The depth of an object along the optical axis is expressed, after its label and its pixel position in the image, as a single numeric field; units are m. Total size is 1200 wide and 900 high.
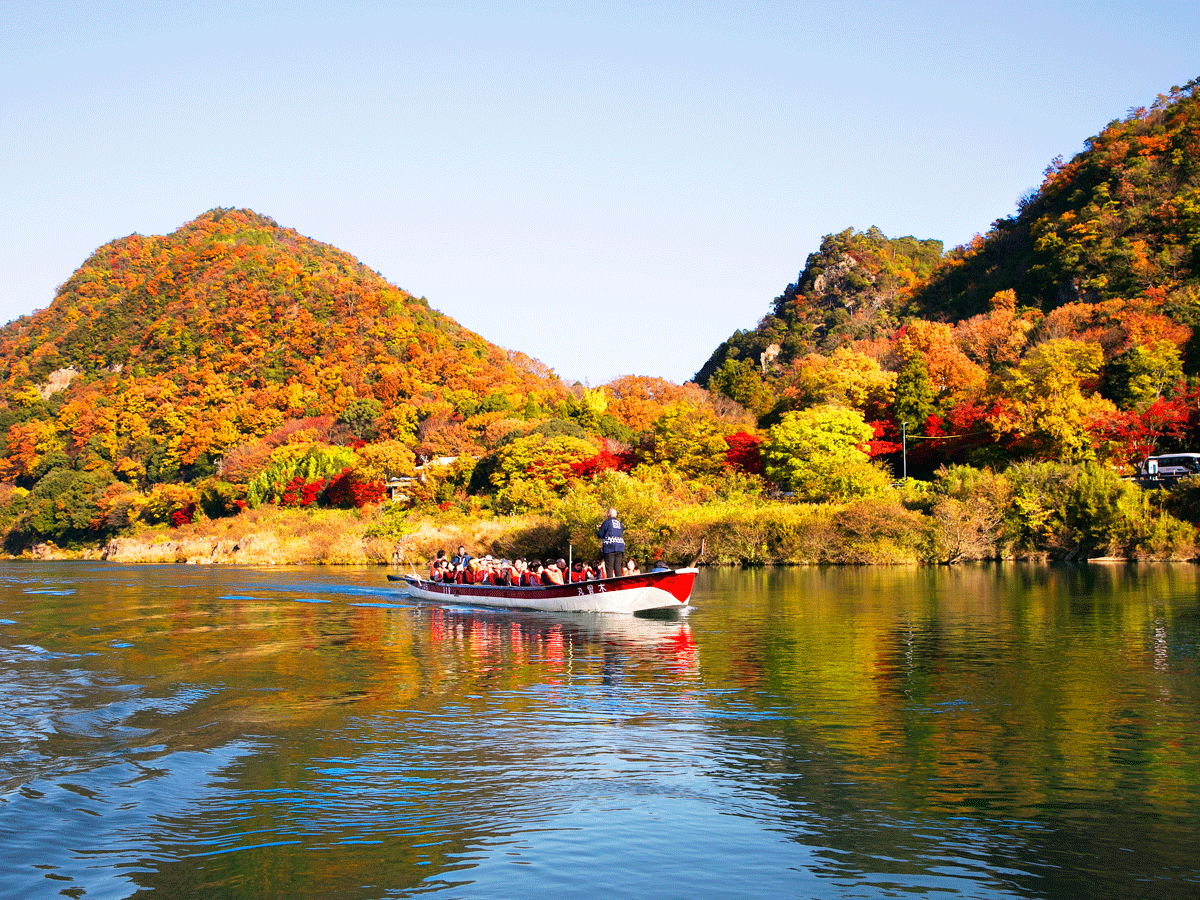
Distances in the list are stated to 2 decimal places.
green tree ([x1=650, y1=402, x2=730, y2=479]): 63.28
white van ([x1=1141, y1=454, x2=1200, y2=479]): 49.66
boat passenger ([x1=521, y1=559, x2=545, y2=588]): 31.94
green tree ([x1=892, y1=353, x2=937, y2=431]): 68.19
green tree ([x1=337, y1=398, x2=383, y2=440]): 100.31
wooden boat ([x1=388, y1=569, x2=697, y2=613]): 26.73
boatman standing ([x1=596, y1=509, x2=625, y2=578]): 29.05
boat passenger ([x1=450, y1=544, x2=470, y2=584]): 34.81
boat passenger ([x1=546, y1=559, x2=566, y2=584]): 30.41
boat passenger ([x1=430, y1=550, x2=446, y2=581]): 36.15
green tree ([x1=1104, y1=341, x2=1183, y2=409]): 57.19
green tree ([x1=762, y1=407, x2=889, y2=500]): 52.59
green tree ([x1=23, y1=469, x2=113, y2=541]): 90.94
